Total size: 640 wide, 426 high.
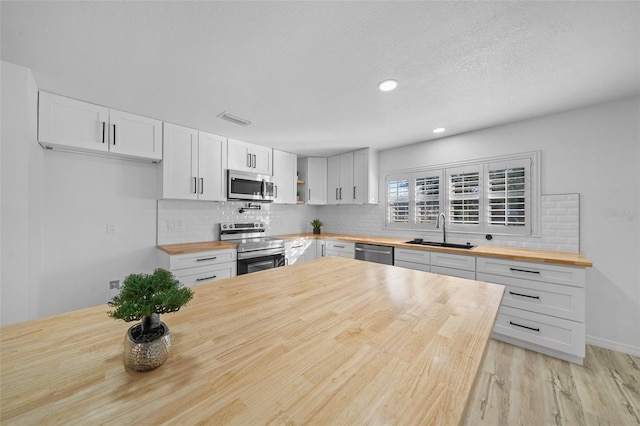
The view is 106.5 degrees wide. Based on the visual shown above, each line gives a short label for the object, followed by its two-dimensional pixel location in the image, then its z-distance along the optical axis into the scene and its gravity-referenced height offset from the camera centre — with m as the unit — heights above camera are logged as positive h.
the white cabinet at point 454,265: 2.61 -0.58
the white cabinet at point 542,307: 2.09 -0.86
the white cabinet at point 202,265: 2.66 -0.63
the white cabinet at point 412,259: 2.93 -0.58
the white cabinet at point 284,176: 3.99 +0.62
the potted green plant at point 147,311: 0.59 -0.25
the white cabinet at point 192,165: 2.87 +0.60
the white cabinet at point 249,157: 3.43 +0.83
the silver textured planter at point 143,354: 0.59 -0.36
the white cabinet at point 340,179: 4.18 +0.61
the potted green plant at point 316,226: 4.59 -0.26
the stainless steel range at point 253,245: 3.16 -0.46
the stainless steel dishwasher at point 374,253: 3.24 -0.57
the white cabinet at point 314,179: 4.46 +0.63
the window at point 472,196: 2.78 +0.23
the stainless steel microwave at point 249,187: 3.37 +0.38
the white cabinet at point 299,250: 3.79 -0.63
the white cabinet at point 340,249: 3.68 -0.58
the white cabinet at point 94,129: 2.12 +0.81
